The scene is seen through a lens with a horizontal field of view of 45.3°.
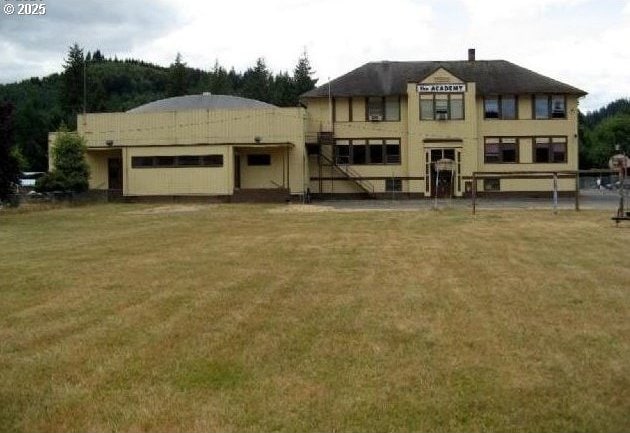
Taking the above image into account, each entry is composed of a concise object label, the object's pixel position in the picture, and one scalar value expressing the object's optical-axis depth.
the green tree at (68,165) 45.91
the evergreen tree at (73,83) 103.12
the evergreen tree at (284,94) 104.06
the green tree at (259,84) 115.04
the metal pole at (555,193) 32.50
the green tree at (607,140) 110.00
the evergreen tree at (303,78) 106.69
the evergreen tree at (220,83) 112.06
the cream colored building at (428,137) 53.06
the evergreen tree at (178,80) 113.50
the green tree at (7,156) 30.38
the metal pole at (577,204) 33.56
